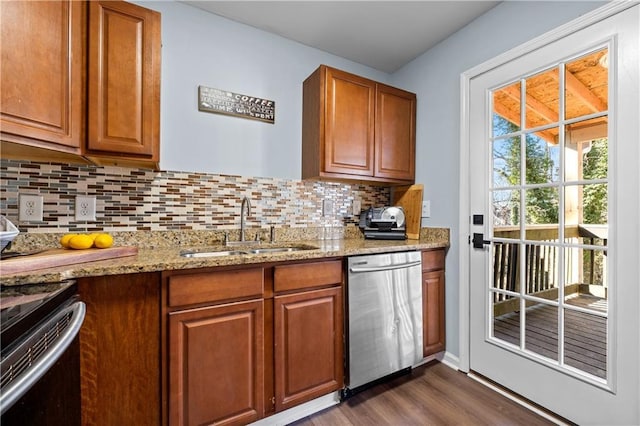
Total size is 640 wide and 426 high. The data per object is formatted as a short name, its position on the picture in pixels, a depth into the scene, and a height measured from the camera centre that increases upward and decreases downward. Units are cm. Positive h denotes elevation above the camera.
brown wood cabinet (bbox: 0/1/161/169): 102 +56
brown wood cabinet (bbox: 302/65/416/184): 192 +64
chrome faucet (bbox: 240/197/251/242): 177 +2
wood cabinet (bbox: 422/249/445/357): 192 -63
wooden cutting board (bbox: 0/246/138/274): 92 -18
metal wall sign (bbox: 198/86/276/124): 179 +75
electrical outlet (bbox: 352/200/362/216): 239 +5
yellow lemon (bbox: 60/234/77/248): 127 -14
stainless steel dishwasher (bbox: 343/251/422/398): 156 -62
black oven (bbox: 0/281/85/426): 55 -32
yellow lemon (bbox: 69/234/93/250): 124 -14
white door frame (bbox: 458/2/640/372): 188 -3
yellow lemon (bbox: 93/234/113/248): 128 -14
